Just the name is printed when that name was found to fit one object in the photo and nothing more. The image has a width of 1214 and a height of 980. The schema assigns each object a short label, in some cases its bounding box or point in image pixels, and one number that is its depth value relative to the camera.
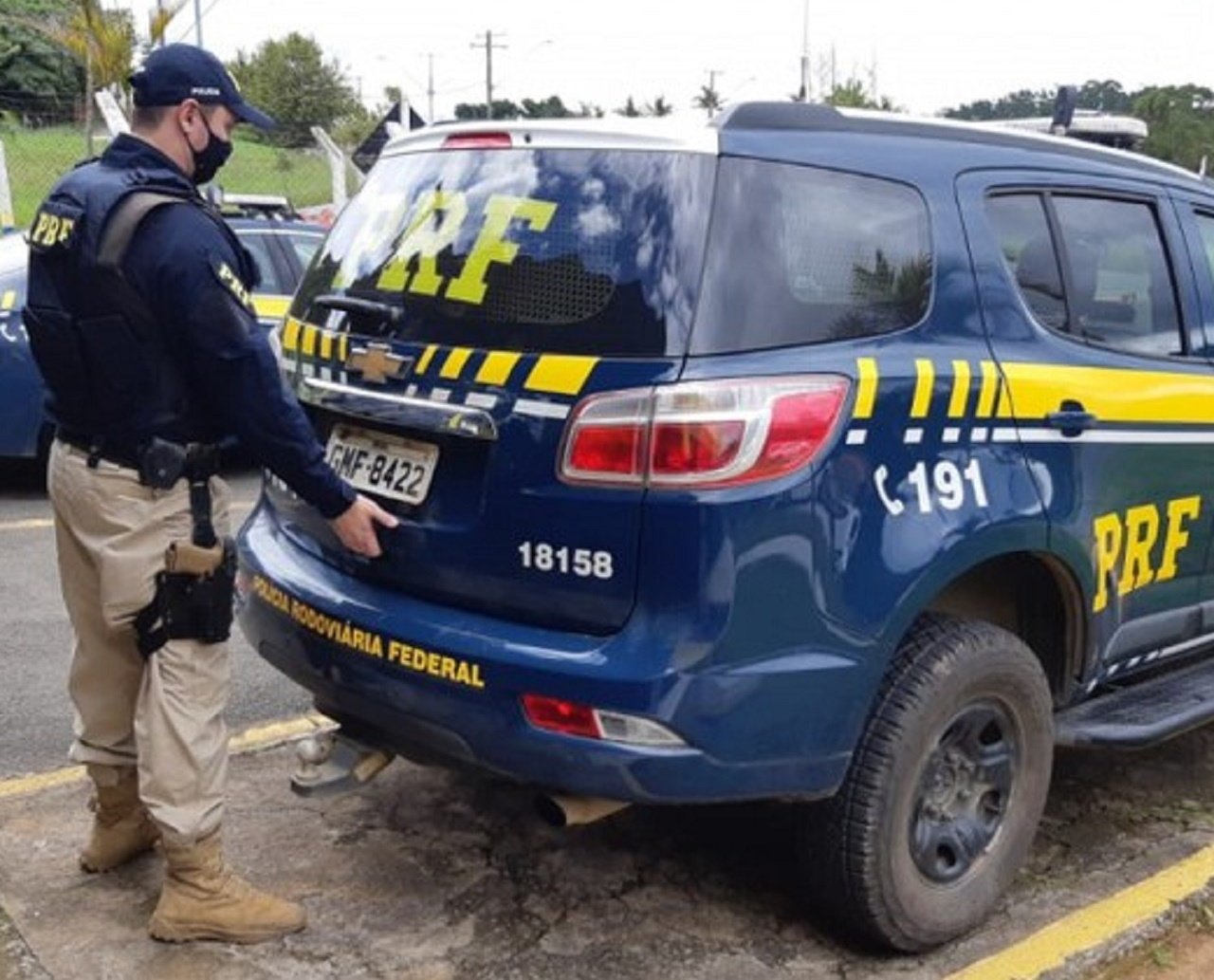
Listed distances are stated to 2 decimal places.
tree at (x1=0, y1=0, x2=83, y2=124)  37.66
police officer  2.78
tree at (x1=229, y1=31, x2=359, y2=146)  60.44
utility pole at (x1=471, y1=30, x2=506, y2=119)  55.88
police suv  2.65
